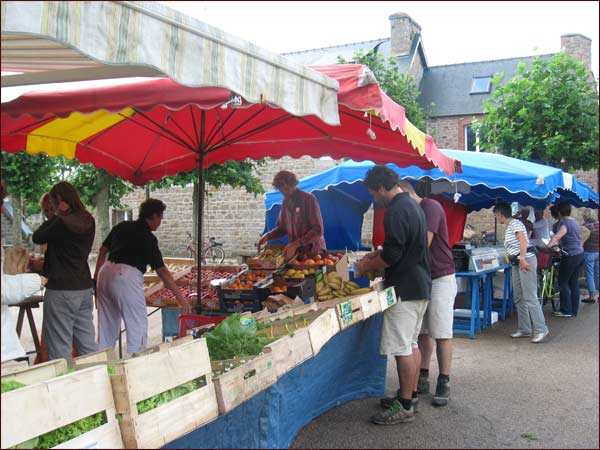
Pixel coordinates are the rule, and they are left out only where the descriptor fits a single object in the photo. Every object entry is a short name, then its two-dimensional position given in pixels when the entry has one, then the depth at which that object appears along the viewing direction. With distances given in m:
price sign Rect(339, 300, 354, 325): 4.09
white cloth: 2.57
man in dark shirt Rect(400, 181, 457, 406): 5.03
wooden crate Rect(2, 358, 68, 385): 2.38
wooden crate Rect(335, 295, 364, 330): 4.05
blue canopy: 8.39
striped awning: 1.85
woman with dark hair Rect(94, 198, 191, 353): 5.19
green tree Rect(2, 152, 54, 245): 13.08
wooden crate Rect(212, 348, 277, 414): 2.67
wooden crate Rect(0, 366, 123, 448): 1.92
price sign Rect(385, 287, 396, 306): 4.48
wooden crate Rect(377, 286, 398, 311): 4.44
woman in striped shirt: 7.64
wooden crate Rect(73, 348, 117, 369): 2.68
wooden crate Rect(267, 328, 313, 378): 3.18
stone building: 22.66
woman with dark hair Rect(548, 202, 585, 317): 9.63
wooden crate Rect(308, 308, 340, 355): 3.57
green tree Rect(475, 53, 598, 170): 13.59
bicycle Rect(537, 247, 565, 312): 10.57
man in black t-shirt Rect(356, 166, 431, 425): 4.48
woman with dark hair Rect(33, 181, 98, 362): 4.83
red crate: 5.14
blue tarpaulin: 3.12
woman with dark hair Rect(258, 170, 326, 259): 6.25
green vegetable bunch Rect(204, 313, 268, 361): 3.15
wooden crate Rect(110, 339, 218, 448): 2.25
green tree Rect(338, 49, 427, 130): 17.70
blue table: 8.20
